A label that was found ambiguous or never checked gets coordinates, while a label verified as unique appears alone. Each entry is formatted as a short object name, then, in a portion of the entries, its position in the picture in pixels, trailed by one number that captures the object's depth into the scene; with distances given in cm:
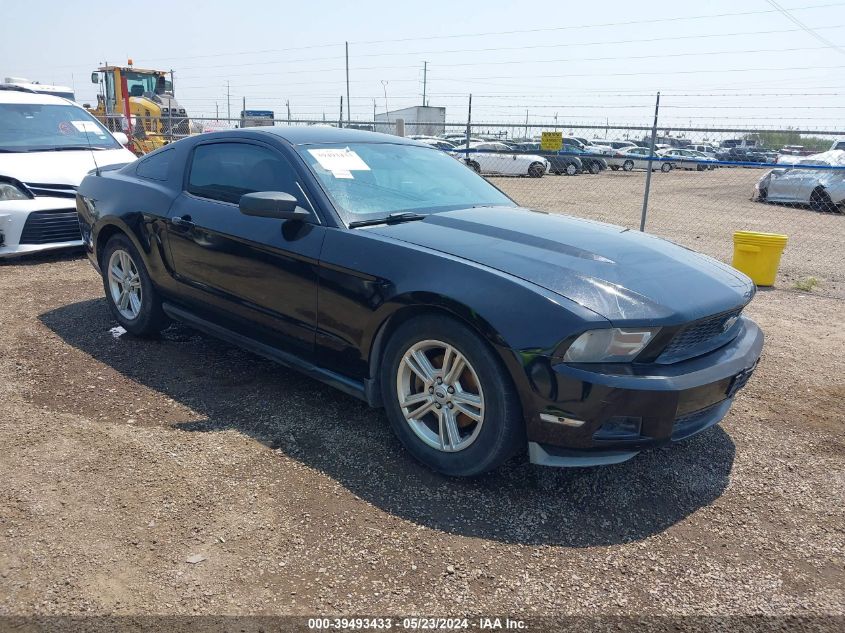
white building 3380
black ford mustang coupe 267
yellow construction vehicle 1731
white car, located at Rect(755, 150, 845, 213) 1561
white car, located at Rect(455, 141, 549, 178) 2478
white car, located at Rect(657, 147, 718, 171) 3628
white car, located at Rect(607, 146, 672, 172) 3305
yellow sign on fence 1112
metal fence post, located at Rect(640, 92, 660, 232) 831
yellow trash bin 704
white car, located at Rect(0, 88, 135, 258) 688
